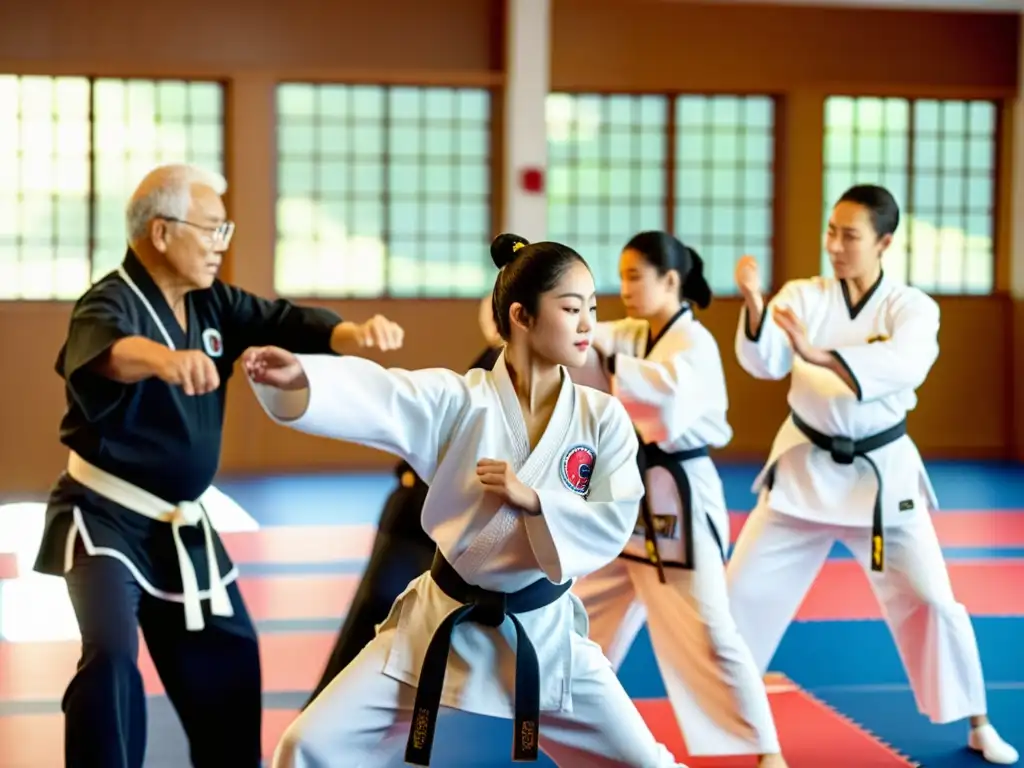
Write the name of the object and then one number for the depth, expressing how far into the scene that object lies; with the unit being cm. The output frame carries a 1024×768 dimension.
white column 1005
